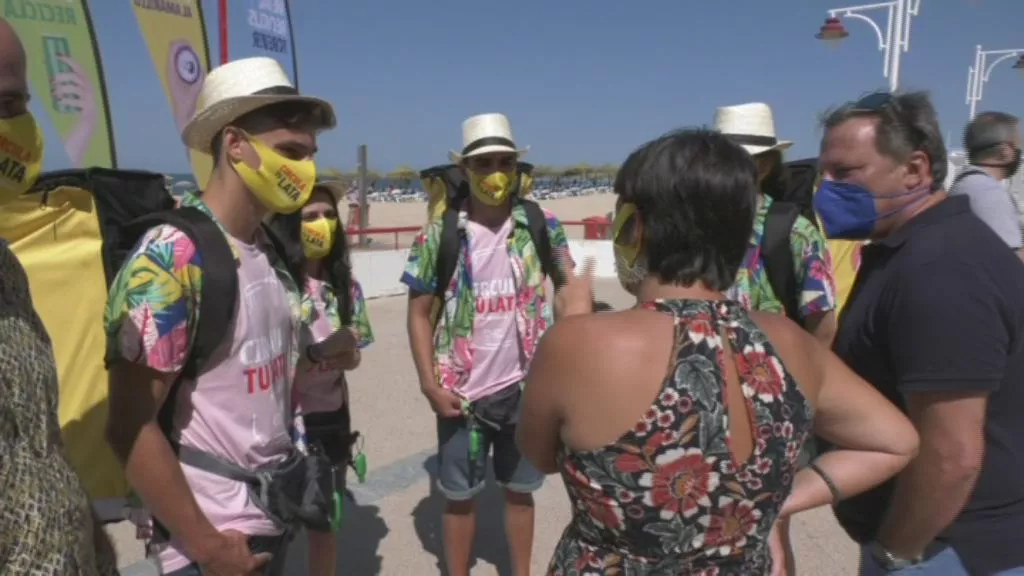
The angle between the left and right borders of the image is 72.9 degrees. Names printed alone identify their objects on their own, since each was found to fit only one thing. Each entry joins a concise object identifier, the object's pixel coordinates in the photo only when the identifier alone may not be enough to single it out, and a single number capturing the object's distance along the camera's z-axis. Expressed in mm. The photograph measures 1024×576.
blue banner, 7969
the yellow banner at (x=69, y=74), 5680
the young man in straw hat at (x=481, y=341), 3137
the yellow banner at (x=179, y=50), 7027
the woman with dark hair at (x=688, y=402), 1346
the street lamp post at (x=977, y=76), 17094
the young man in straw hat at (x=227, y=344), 1650
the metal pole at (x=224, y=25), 6954
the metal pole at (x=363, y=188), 14891
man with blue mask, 1594
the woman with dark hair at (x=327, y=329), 3029
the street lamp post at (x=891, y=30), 11828
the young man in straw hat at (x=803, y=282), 2857
